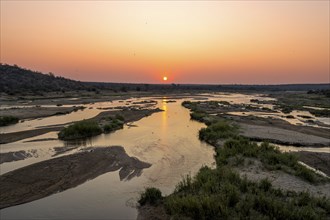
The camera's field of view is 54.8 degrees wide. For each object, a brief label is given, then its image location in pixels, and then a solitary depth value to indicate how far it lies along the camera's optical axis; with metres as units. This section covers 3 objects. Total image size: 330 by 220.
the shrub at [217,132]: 27.20
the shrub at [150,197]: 12.84
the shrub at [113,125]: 32.16
